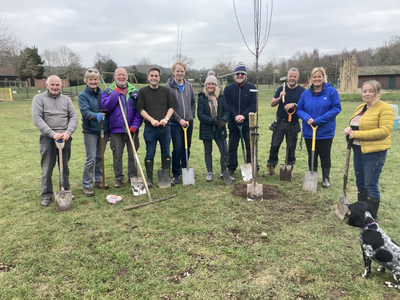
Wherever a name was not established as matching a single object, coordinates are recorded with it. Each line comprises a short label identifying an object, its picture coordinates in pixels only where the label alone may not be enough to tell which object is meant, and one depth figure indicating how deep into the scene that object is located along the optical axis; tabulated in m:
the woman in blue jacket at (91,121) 4.66
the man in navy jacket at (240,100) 5.31
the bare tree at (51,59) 42.96
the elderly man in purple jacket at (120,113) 4.84
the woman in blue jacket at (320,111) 4.80
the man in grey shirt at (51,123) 4.24
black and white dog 2.50
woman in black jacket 5.26
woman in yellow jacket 3.52
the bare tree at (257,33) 5.12
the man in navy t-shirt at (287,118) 5.35
